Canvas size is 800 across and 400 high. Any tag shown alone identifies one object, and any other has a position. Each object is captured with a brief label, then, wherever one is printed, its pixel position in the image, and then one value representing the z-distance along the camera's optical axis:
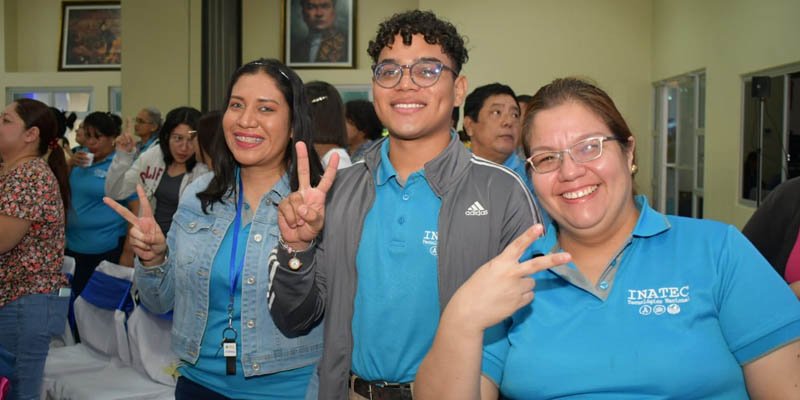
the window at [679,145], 8.72
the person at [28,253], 2.74
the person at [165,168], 4.45
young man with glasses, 1.65
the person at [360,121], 4.25
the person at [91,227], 4.82
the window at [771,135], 6.25
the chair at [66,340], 3.88
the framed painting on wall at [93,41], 7.15
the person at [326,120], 3.16
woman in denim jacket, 1.97
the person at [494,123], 3.71
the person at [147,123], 6.43
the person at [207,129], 3.42
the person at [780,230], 2.07
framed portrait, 10.83
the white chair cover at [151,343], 3.08
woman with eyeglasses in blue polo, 1.29
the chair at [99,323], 3.29
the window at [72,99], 7.01
